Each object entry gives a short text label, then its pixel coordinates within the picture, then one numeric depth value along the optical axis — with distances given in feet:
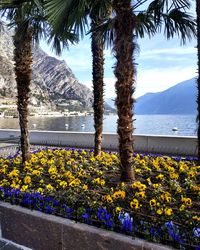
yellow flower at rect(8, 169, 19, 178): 11.51
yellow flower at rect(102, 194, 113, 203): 8.20
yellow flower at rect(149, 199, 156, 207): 7.90
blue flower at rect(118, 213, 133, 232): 6.42
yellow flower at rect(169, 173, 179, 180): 10.67
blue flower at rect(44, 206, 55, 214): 7.80
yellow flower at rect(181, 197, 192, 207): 7.97
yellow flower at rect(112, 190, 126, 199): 8.39
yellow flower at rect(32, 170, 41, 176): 11.93
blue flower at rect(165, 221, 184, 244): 5.84
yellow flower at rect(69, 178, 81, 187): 10.02
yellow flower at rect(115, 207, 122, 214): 7.47
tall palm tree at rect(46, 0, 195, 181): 9.76
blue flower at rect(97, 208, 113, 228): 6.72
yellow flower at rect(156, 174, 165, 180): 10.73
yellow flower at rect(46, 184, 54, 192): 9.84
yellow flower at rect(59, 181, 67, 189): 10.13
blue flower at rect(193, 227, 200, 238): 5.98
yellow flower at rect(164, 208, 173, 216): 7.01
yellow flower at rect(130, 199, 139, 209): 7.70
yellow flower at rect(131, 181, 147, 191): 9.32
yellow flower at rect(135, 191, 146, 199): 8.58
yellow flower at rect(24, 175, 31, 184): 10.67
